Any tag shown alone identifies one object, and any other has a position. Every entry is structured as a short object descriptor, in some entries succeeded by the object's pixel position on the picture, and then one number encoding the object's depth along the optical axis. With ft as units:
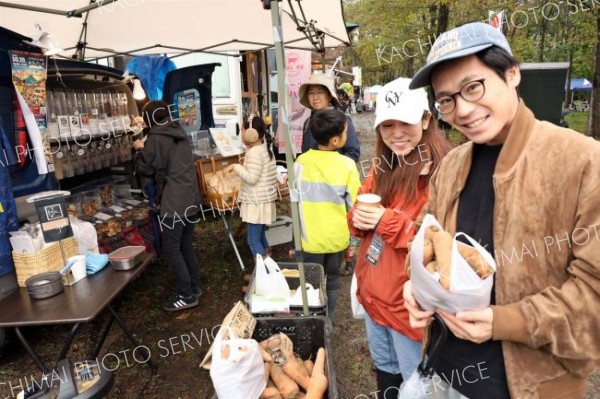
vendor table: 7.48
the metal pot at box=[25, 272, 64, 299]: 8.29
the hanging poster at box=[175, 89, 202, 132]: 20.62
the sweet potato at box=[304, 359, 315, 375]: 7.21
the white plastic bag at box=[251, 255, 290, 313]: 8.18
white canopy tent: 13.06
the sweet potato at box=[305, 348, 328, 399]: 6.30
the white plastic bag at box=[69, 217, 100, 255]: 11.69
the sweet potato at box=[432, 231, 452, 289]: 3.57
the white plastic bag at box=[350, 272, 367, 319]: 7.21
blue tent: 120.37
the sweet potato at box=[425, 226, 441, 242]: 3.89
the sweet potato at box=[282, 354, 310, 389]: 6.81
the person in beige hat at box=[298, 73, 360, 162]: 13.26
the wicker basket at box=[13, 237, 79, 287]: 9.09
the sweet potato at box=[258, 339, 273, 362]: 7.04
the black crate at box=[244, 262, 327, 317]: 8.18
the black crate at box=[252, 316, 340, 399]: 7.61
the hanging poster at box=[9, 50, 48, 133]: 9.24
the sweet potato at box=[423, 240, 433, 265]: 3.81
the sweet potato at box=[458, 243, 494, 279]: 3.51
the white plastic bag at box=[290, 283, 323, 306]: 8.35
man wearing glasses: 3.36
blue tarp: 23.81
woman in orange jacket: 6.13
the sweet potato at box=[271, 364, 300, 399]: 6.67
